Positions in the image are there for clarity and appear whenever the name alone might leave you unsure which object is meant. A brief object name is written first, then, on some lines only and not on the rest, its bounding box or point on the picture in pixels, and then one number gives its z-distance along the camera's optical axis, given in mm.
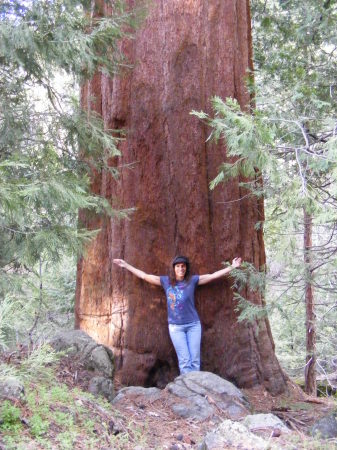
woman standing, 6129
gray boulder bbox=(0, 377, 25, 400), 3875
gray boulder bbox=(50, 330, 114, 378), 5422
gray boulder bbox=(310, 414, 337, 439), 4426
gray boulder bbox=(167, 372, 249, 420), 5125
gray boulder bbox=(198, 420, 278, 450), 3582
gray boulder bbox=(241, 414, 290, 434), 4191
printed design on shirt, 6148
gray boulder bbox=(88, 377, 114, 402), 5090
